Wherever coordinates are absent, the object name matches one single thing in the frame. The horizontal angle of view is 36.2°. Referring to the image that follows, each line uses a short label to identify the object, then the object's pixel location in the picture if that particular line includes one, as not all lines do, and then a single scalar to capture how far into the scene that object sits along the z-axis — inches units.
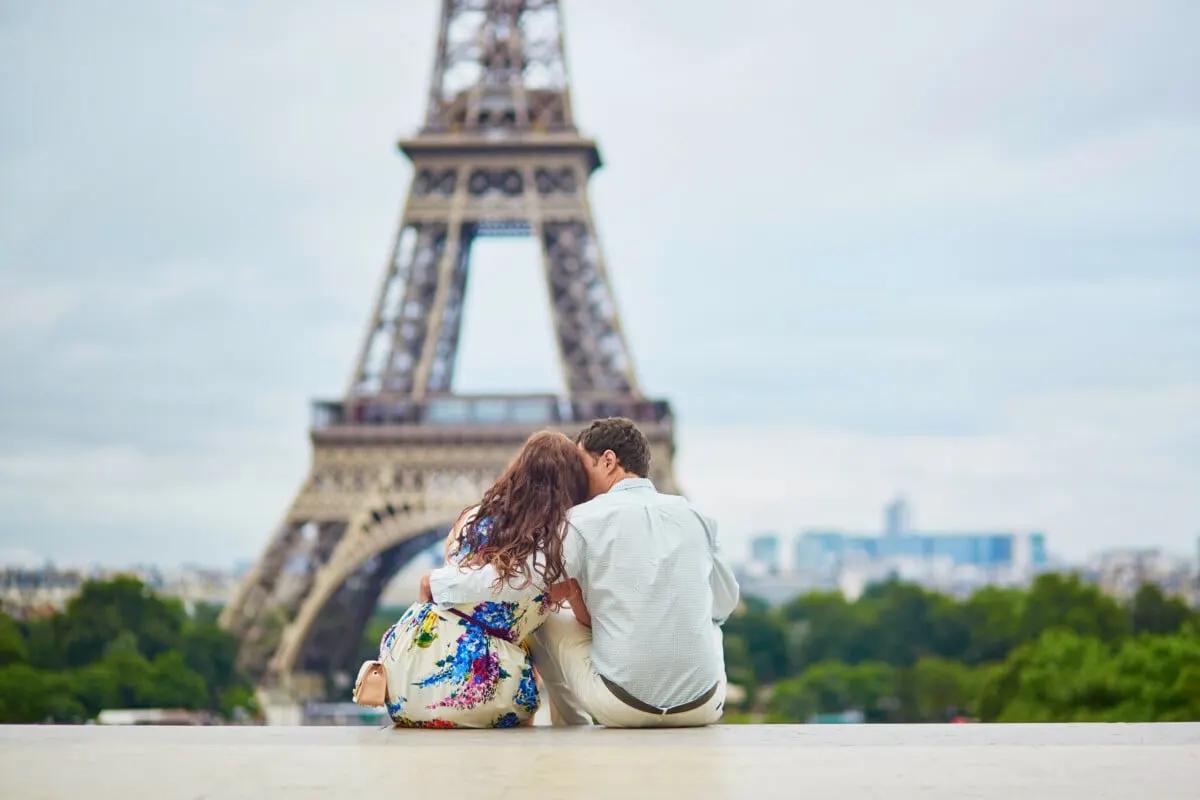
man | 255.1
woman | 253.6
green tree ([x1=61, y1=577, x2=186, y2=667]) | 1451.8
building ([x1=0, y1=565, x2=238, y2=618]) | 1813.5
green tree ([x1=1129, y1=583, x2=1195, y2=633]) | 1824.6
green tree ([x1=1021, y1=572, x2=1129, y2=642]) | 1806.1
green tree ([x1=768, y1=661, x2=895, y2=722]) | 1945.1
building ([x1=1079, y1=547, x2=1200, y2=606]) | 3704.2
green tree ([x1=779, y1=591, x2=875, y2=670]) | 2411.4
